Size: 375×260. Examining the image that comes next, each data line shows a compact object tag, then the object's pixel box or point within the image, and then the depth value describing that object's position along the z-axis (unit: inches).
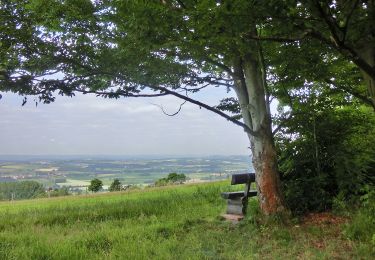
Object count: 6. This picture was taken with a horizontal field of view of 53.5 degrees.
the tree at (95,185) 1149.9
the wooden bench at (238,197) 331.6
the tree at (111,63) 293.9
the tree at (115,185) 1108.1
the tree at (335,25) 142.2
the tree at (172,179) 1089.6
